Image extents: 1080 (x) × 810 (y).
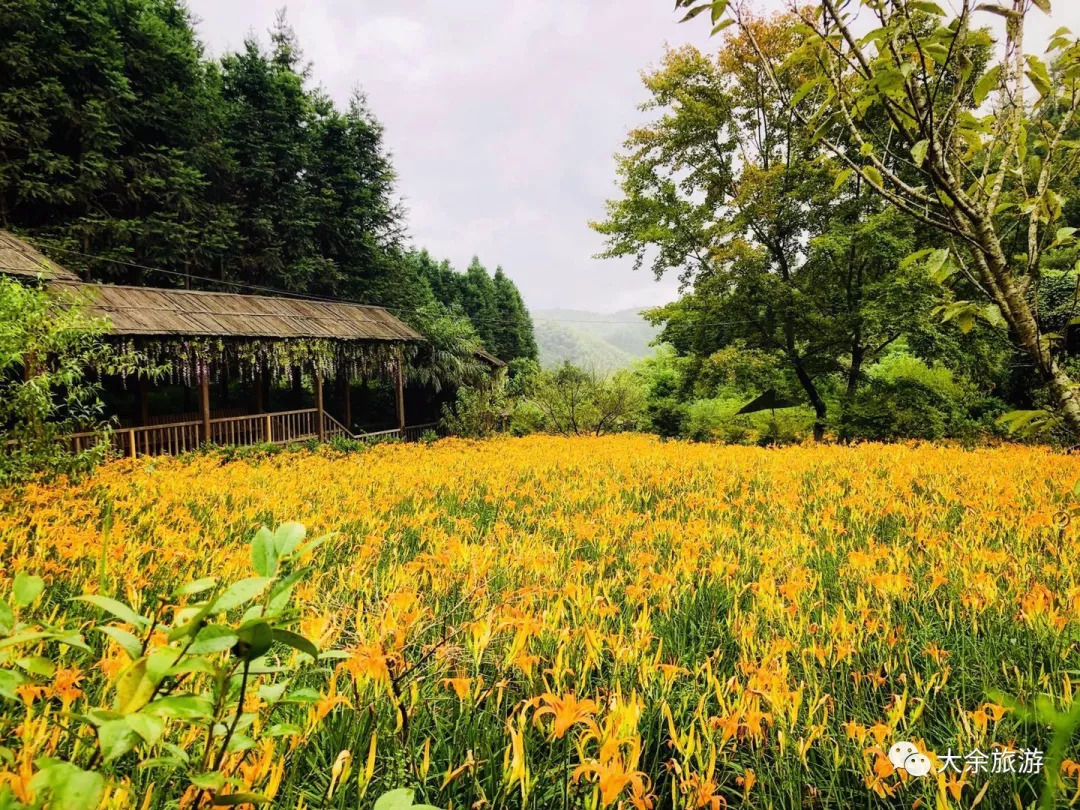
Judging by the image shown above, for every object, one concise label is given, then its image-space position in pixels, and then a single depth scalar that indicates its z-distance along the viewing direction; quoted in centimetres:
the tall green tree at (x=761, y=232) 1305
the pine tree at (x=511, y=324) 5178
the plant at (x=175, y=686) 59
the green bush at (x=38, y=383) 516
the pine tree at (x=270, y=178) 2375
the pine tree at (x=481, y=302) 5031
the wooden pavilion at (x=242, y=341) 1208
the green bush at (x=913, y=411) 1282
